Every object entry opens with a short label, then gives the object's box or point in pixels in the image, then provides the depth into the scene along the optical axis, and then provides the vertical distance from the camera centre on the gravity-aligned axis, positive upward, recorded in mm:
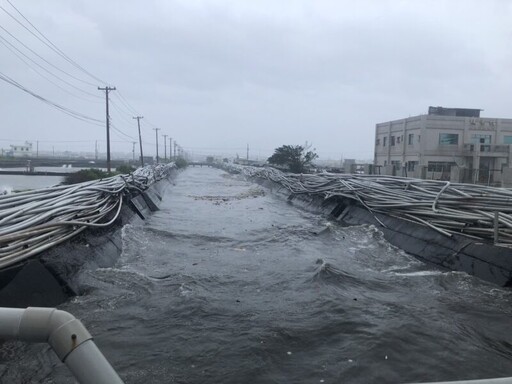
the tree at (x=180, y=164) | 95912 -2589
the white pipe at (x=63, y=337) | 1763 -796
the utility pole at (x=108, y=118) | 36472 +3023
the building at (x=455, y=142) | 39562 +1871
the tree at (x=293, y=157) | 42844 -116
